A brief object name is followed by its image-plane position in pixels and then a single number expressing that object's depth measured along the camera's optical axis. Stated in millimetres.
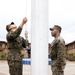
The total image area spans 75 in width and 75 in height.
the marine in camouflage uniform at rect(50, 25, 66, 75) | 2803
